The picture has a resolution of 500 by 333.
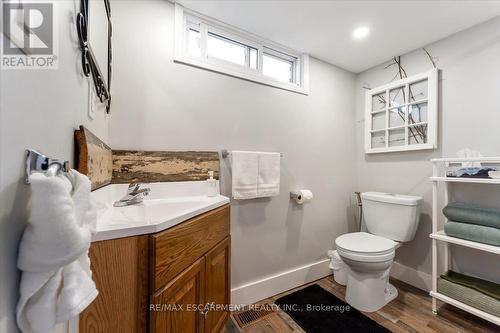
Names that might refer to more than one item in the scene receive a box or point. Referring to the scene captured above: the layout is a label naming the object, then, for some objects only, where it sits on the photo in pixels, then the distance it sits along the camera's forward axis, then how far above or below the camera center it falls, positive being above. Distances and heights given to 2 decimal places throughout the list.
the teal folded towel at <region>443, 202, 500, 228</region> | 1.34 -0.32
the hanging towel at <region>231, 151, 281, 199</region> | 1.61 -0.06
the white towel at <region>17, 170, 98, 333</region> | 0.31 -0.14
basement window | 1.54 +0.96
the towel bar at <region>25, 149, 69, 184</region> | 0.39 +0.01
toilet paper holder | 1.94 -0.27
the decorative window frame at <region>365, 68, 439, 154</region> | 1.82 +0.53
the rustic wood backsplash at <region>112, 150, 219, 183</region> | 1.30 +0.01
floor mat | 1.48 -1.13
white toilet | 1.58 -0.62
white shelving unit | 1.32 -0.51
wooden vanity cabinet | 0.65 -0.42
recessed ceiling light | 1.72 +1.11
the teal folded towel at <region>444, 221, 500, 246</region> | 1.32 -0.43
